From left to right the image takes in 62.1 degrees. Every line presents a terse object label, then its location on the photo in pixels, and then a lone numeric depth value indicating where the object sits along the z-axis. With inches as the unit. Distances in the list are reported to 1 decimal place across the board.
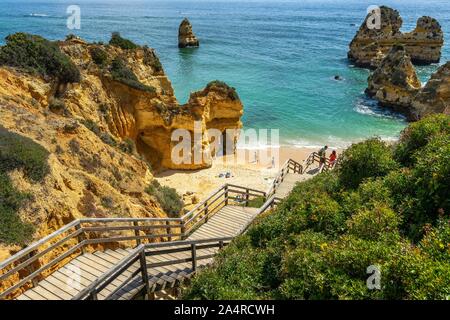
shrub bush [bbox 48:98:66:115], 758.5
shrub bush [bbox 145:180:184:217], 700.7
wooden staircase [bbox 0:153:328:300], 307.6
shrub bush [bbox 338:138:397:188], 410.3
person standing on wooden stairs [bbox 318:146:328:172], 860.9
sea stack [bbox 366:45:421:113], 1873.8
